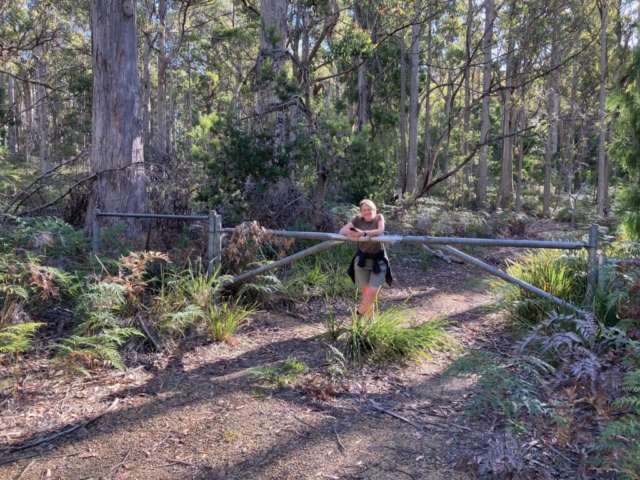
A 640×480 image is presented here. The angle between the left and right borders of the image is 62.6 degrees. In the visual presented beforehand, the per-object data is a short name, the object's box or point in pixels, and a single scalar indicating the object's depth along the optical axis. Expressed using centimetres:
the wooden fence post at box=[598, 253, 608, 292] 532
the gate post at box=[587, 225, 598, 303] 532
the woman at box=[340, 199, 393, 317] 586
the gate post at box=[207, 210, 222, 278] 623
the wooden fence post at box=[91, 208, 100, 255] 674
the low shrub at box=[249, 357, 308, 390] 450
